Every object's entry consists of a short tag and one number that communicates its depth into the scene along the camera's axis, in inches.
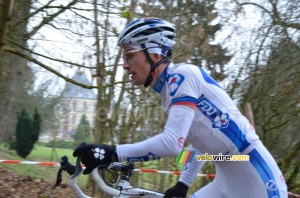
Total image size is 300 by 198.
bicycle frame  93.7
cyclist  94.7
